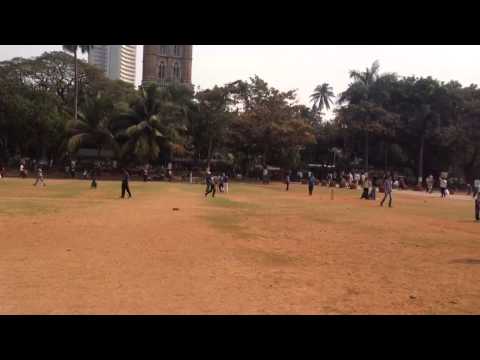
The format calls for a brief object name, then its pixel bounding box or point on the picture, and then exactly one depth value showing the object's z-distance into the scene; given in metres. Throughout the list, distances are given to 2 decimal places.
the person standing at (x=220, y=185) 30.37
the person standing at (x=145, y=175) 41.19
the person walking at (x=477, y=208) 16.83
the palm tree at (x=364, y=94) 49.91
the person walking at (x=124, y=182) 21.17
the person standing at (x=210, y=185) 25.09
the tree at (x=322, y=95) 76.62
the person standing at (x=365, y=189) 26.69
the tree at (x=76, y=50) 41.19
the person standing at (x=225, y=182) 29.61
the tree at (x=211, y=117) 51.84
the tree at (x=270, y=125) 45.06
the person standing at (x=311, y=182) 28.92
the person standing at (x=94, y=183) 28.51
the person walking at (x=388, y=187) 21.86
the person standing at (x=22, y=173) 38.52
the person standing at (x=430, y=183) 37.15
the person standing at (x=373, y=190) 25.88
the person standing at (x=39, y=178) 28.33
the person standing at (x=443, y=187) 30.66
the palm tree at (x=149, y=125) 43.66
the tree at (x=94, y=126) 44.66
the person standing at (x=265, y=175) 45.41
